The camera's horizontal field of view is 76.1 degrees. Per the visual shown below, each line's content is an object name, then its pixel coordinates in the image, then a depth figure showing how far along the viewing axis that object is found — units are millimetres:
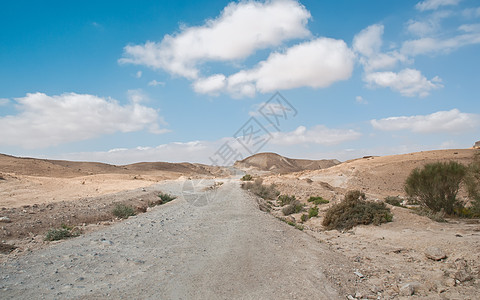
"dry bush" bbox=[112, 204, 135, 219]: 14758
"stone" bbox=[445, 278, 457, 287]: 6309
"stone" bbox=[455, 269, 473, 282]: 6445
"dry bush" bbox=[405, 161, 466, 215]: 16797
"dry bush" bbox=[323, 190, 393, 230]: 14133
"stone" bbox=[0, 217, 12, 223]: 11321
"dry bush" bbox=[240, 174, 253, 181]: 45494
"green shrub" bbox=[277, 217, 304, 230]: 13517
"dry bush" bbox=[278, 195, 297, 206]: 24297
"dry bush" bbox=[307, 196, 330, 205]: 21812
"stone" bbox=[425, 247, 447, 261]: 8591
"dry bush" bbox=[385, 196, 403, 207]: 20850
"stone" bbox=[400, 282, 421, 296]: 5974
